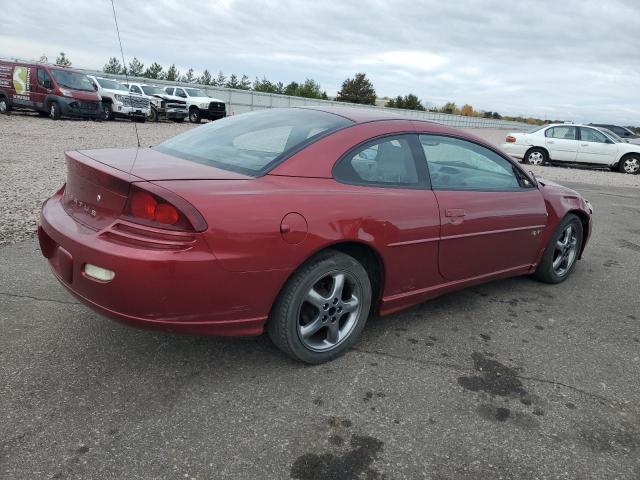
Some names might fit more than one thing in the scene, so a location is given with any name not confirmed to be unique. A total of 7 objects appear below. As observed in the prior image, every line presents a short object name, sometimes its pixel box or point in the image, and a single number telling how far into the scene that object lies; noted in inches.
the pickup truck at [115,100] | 828.0
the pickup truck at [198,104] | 1013.8
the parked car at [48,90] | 752.3
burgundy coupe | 96.6
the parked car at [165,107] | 956.0
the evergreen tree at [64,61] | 1533.0
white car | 653.3
